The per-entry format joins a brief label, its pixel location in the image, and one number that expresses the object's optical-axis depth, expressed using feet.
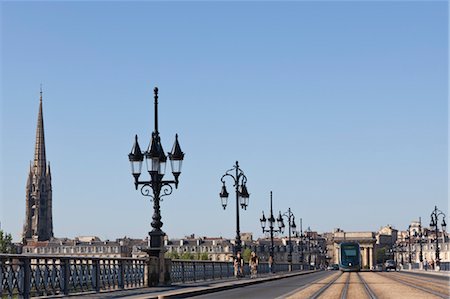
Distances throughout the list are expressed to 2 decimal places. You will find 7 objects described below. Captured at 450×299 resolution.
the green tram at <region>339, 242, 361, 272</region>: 313.32
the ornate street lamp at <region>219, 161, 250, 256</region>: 162.30
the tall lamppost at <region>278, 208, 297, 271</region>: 261.24
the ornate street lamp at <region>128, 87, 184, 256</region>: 104.99
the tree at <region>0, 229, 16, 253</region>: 540.85
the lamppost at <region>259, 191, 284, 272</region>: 209.67
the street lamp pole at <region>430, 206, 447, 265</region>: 264.13
